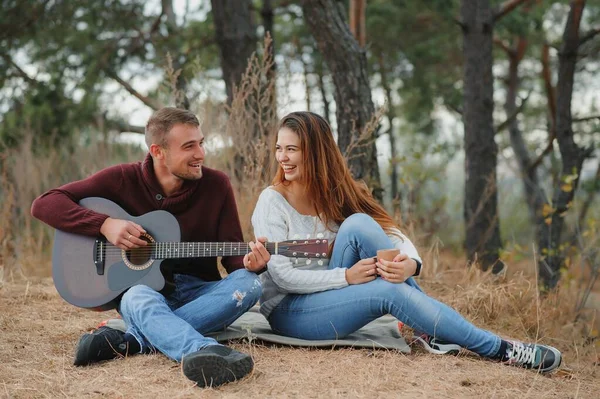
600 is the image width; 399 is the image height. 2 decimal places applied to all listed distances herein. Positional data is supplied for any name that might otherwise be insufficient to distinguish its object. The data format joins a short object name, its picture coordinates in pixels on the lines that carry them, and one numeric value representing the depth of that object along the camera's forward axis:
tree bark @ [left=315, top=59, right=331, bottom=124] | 8.20
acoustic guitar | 3.46
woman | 3.28
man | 3.31
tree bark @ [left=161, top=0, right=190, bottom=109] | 8.01
